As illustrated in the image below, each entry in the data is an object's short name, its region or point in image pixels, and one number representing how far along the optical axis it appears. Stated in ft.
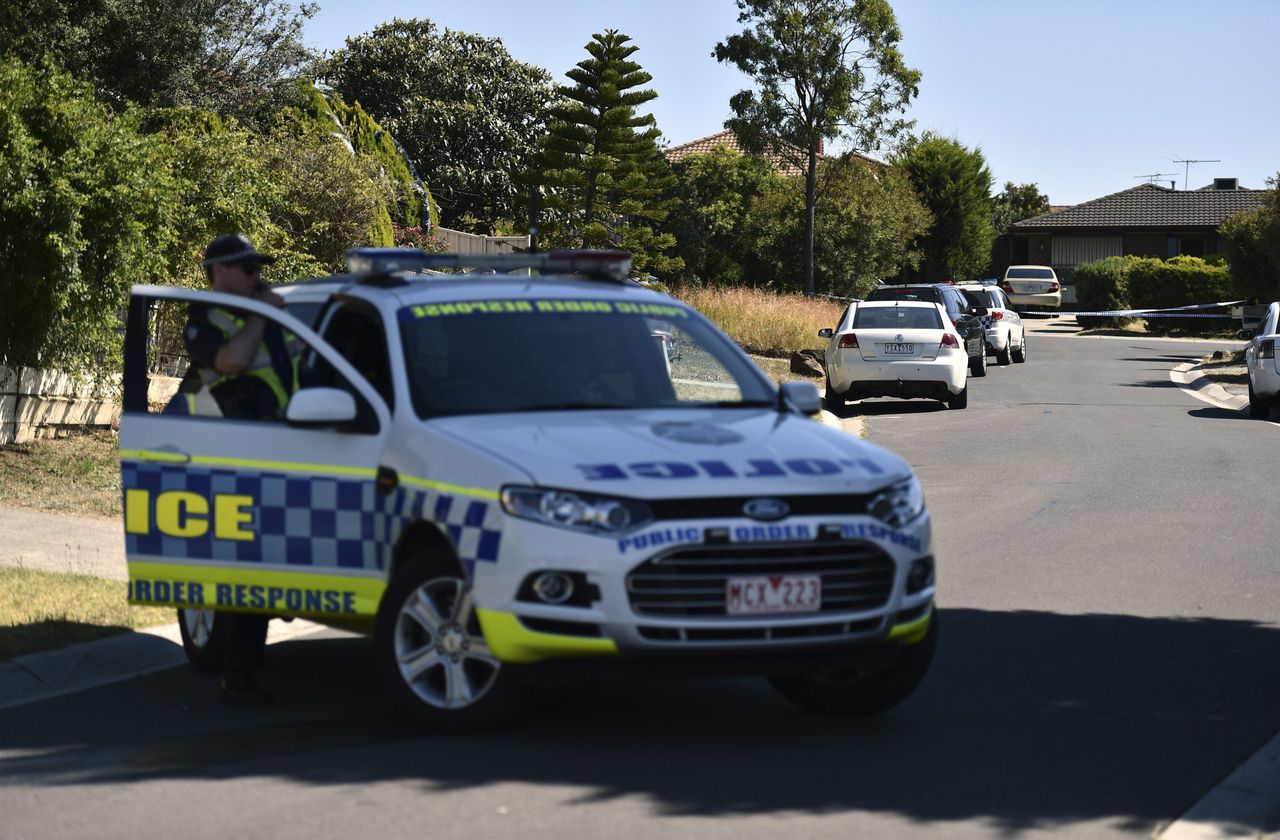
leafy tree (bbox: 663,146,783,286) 189.78
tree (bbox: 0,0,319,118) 112.37
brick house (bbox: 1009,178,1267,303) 286.46
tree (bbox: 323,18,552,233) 190.39
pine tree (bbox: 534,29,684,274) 137.49
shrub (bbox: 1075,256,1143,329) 206.08
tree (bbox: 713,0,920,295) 173.37
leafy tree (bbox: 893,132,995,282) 247.29
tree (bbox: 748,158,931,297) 188.14
